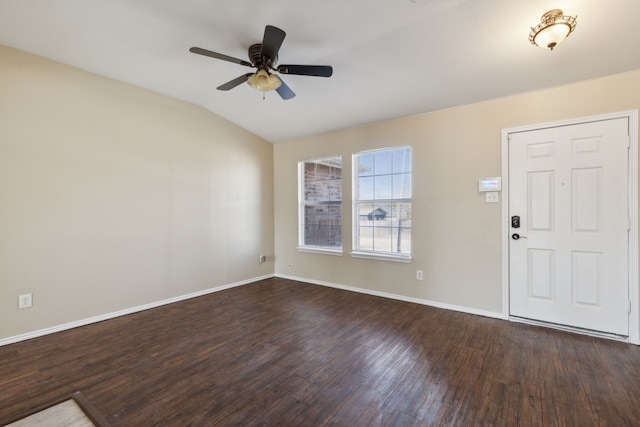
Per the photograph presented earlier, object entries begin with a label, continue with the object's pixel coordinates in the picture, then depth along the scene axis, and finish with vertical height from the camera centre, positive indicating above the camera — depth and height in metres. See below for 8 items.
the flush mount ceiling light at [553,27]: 1.98 +1.30
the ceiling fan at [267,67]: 2.19 +1.23
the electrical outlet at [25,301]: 2.75 -0.88
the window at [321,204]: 4.67 +0.11
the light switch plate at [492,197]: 3.22 +0.15
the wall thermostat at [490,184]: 3.20 +0.30
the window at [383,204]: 3.93 +0.10
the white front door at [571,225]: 2.69 -0.16
